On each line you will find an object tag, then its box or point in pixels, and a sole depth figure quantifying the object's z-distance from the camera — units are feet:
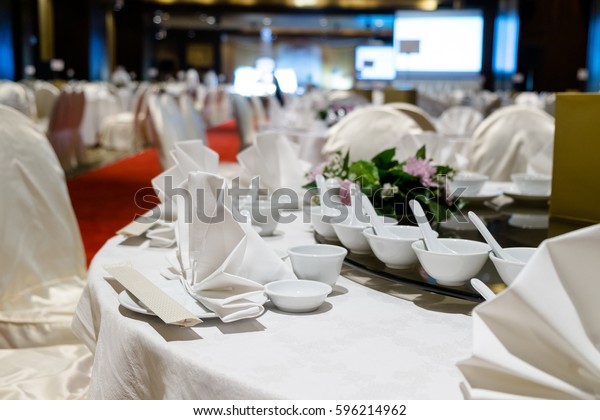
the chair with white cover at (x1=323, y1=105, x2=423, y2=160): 10.14
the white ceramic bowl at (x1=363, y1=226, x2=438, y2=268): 3.82
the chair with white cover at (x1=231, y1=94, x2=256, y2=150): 20.85
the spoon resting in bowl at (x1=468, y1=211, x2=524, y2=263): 3.50
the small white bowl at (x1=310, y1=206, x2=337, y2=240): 4.75
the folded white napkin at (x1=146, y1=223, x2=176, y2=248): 4.72
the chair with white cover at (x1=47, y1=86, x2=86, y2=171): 24.23
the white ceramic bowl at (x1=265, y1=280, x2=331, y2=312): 3.28
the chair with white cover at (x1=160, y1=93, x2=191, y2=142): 11.17
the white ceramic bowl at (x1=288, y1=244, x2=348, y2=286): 3.65
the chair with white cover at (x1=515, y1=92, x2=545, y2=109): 30.75
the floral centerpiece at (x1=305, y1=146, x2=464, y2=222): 4.82
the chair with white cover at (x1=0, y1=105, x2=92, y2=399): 5.17
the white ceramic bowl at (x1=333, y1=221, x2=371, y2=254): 4.32
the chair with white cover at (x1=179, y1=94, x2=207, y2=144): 14.19
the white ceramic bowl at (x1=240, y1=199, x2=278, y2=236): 5.10
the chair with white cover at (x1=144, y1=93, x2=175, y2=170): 10.69
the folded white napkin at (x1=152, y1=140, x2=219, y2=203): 5.20
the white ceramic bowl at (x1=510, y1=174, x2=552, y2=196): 6.51
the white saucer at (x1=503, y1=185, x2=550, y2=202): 6.34
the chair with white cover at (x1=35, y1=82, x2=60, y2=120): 29.48
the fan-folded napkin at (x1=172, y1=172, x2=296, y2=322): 3.23
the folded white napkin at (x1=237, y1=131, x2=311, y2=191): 6.56
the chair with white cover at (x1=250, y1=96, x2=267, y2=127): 30.12
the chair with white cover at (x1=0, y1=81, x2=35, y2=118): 21.48
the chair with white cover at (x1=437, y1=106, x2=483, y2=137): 19.15
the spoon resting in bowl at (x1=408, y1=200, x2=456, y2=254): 3.71
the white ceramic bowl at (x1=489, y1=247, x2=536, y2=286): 3.25
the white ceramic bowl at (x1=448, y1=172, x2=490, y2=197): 6.26
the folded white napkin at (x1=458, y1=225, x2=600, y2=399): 2.15
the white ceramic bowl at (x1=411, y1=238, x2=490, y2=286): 3.41
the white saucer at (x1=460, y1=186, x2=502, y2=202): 6.24
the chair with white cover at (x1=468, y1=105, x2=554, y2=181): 11.35
